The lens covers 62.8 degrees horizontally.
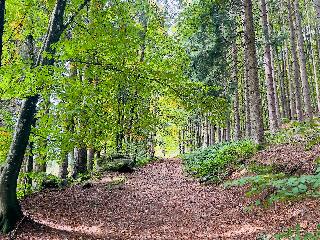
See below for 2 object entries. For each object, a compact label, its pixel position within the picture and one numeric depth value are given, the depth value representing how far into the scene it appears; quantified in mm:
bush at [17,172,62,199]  11257
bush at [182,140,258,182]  11107
